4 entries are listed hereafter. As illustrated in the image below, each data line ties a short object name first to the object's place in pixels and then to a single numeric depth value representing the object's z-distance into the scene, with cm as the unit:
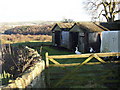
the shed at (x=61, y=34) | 2073
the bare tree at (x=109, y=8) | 2955
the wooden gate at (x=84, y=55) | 695
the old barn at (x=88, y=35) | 1712
